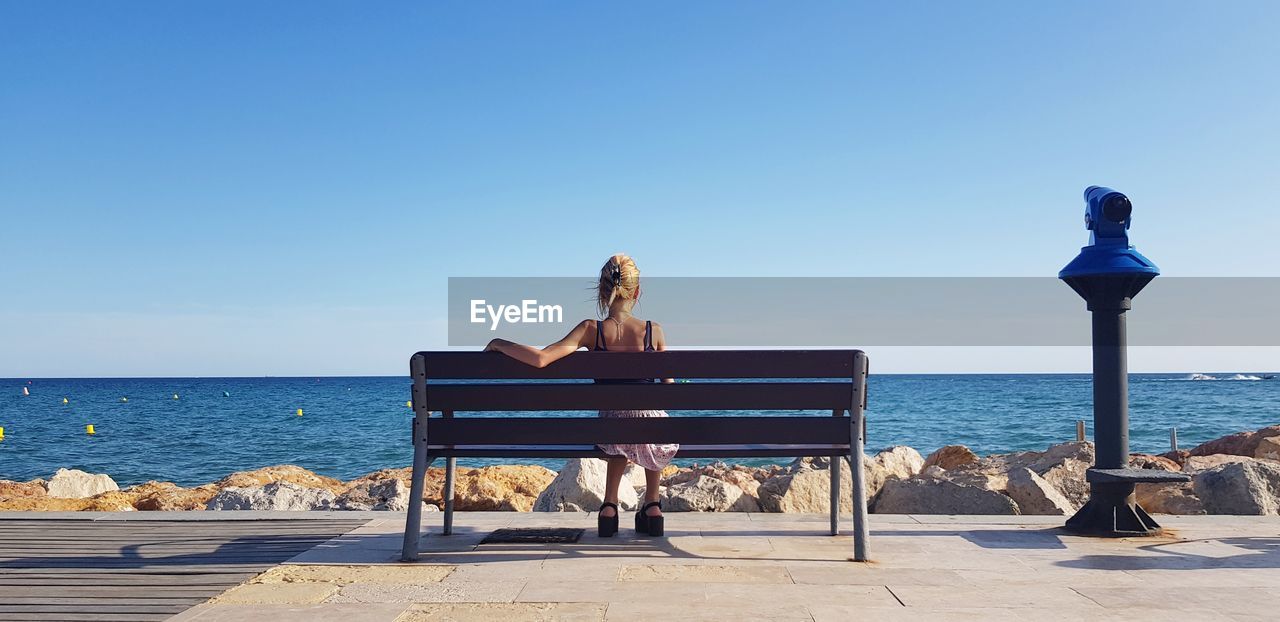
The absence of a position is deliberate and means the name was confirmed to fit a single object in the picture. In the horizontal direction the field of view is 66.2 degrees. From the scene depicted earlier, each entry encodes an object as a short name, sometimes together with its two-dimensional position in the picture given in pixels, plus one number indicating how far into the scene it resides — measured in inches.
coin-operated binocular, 194.2
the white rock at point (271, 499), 317.3
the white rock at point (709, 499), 260.1
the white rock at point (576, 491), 290.8
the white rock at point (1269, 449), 476.1
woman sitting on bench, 179.9
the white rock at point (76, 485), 528.4
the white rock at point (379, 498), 343.4
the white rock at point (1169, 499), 250.5
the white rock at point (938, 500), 243.9
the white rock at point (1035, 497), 255.4
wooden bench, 164.1
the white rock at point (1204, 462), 346.9
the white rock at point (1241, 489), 251.3
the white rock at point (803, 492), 254.5
